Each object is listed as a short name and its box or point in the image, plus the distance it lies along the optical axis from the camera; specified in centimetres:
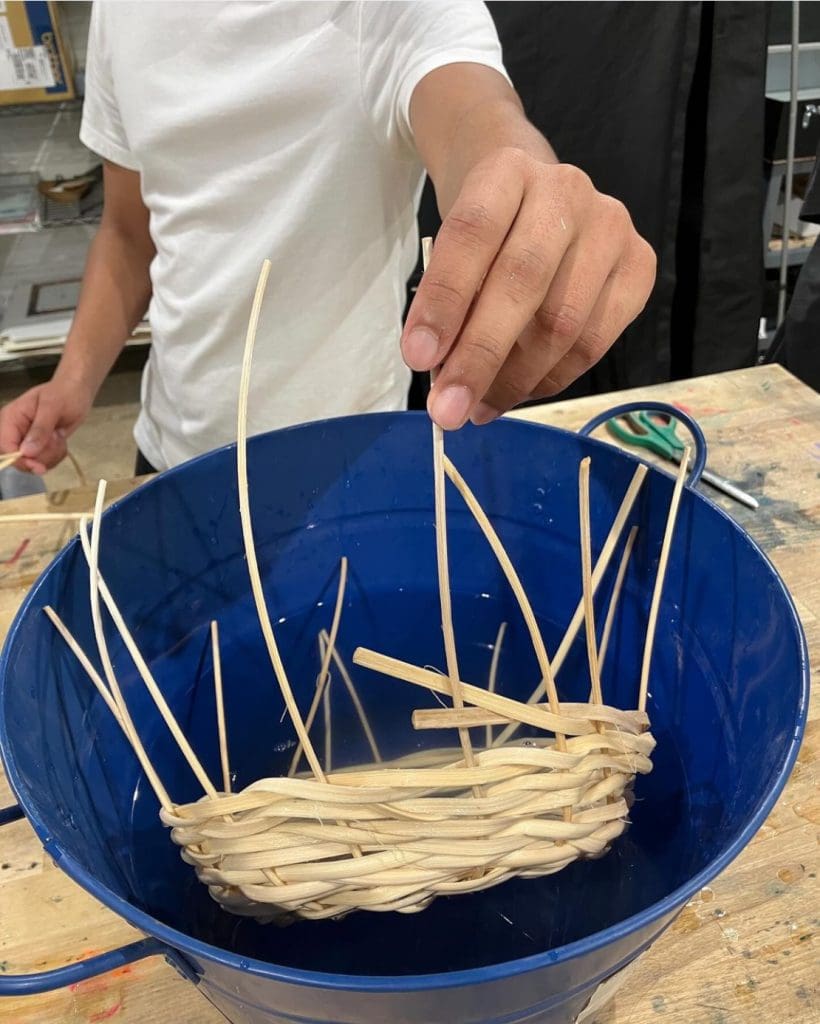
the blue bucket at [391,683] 27
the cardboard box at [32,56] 148
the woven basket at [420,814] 31
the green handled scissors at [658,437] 64
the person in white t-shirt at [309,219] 33
